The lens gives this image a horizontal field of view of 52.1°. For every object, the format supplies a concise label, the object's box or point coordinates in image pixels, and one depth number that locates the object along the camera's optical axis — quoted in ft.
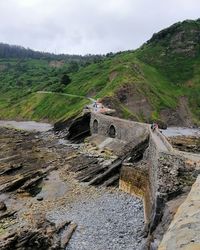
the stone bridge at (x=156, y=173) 46.95
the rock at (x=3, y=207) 67.17
